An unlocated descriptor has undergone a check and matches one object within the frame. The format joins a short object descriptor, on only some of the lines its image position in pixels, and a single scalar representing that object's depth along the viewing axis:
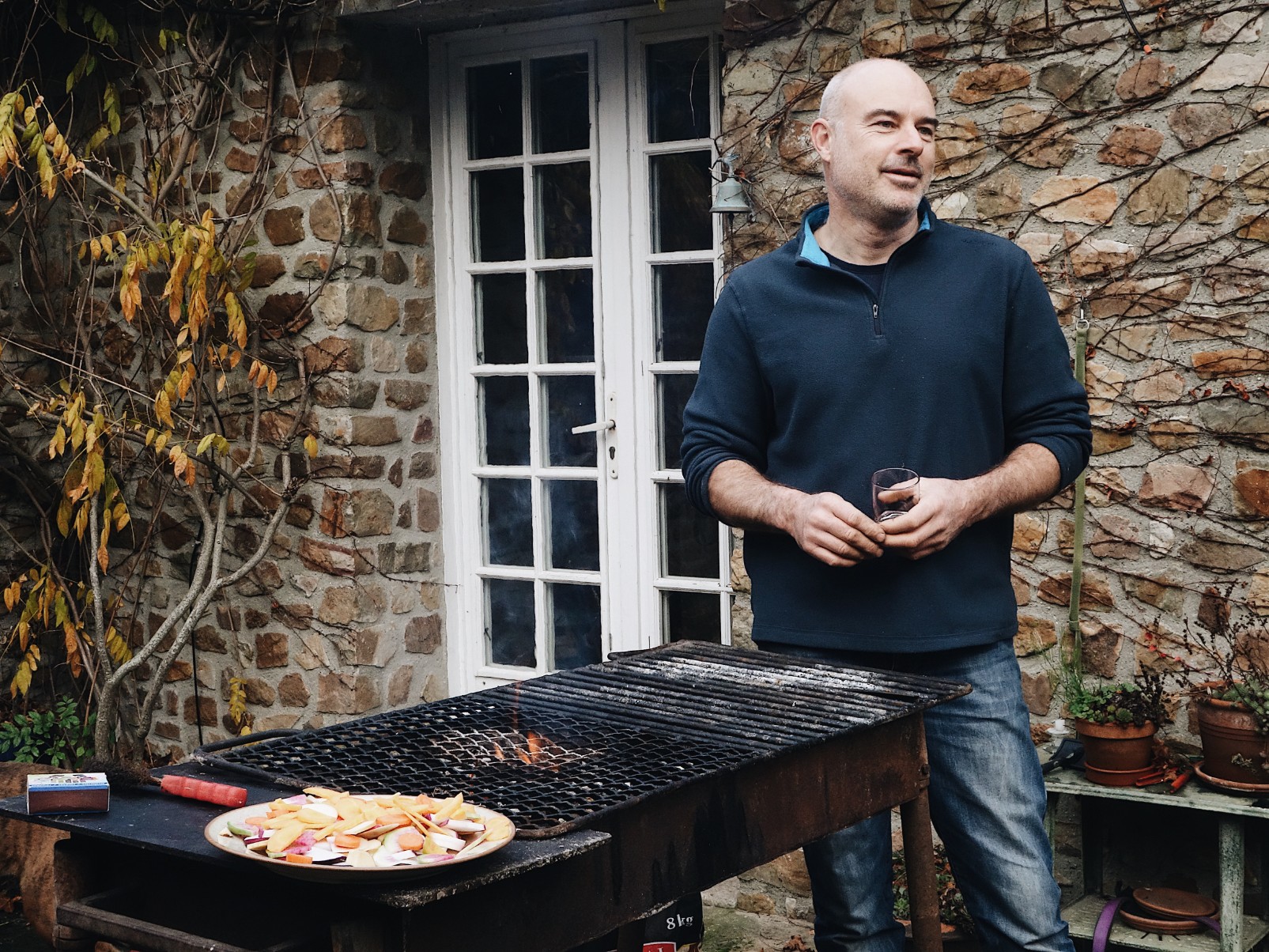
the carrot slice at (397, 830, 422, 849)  1.66
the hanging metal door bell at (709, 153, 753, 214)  4.18
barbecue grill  1.78
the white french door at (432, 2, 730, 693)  4.68
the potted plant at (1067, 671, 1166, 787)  3.63
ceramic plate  1.60
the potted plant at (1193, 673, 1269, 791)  3.48
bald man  2.63
